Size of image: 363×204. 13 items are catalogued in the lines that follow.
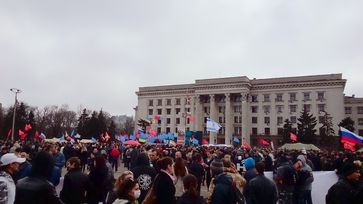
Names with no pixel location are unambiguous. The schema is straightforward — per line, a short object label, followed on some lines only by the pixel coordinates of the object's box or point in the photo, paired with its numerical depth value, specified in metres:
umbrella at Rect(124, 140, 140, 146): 28.93
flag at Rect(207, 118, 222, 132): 29.53
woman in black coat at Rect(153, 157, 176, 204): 4.91
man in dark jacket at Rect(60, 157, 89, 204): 6.27
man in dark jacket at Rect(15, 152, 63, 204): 4.07
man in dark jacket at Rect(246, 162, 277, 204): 6.23
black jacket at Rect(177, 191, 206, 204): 4.46
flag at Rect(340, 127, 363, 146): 17.36
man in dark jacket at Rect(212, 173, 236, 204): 5.43
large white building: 68.31
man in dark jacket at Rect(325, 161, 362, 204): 4.71
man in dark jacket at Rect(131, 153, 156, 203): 6.40
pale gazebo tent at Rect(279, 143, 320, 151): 33.88
